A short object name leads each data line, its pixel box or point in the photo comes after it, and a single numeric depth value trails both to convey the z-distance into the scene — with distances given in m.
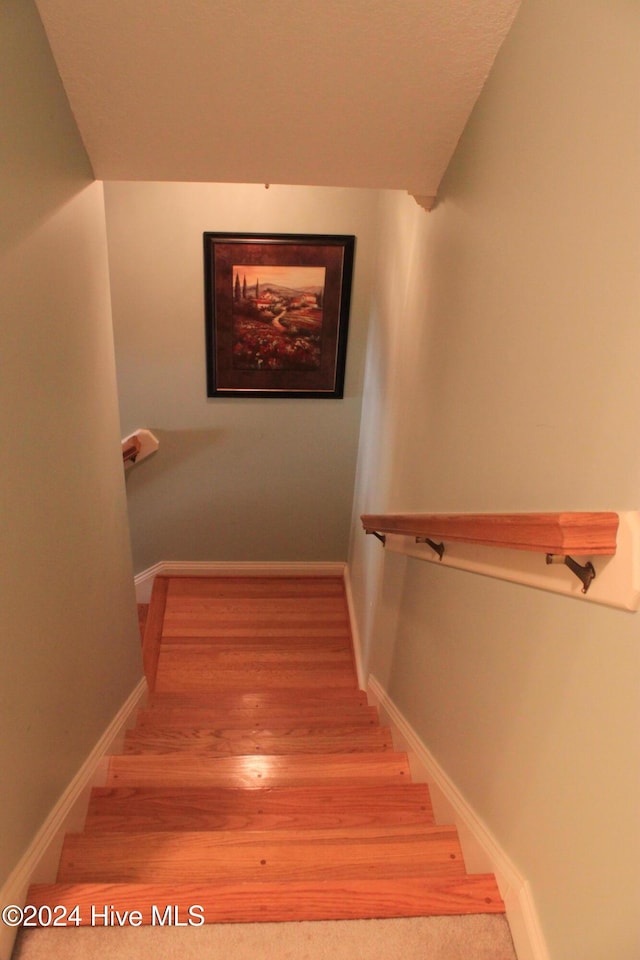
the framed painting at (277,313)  3.29
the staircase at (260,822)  1.27
